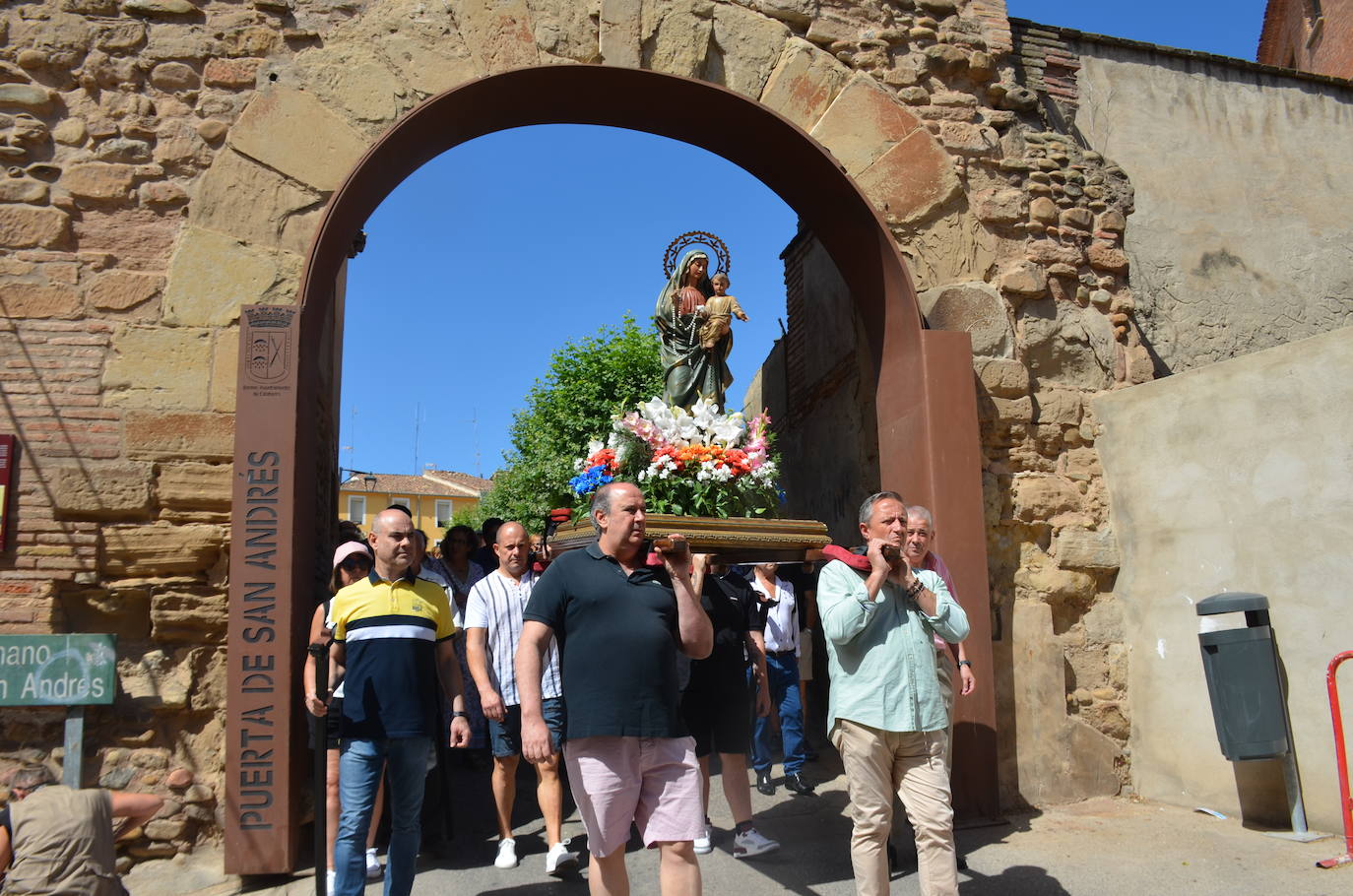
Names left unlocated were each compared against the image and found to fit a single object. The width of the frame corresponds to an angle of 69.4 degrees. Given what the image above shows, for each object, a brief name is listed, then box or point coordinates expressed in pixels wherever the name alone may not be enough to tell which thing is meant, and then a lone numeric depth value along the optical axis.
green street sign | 4.51
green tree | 22.17
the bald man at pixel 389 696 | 3.75
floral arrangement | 5.19
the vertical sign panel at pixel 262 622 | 4.62
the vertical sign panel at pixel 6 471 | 4.76
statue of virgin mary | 6.68
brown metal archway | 4.70
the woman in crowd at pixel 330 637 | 4.44
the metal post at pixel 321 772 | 3.83
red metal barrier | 4.55
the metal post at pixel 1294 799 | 4.84
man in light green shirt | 3.64
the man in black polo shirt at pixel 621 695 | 3.21
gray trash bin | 4.90
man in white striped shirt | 4.70
